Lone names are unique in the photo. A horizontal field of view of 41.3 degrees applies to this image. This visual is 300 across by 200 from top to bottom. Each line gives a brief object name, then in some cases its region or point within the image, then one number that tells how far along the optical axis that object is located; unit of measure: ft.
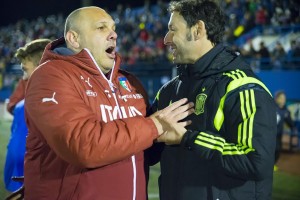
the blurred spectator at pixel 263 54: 42.04
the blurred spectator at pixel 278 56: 39.55
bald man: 6.33
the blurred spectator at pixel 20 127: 11.50
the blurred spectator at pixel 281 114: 26.83
